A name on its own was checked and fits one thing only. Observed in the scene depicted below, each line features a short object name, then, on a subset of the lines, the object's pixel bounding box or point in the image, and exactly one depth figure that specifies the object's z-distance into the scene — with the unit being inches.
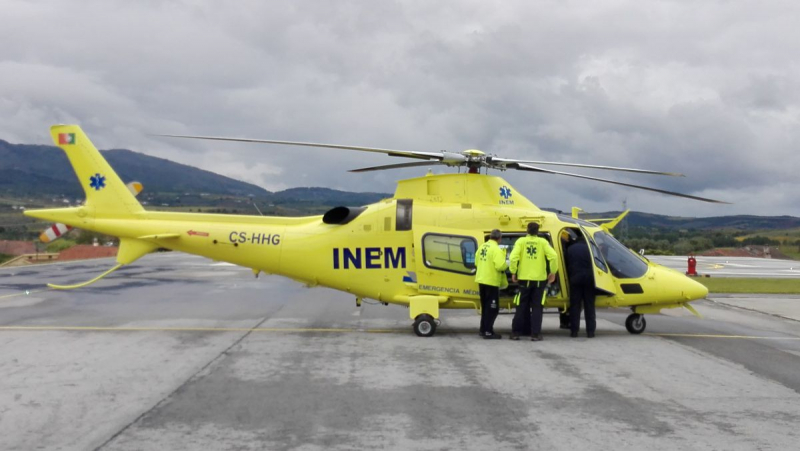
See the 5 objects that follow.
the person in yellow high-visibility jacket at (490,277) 443.8
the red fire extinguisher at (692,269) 1128.9
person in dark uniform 454.9
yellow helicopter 470.9
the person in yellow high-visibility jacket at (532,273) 441.1
